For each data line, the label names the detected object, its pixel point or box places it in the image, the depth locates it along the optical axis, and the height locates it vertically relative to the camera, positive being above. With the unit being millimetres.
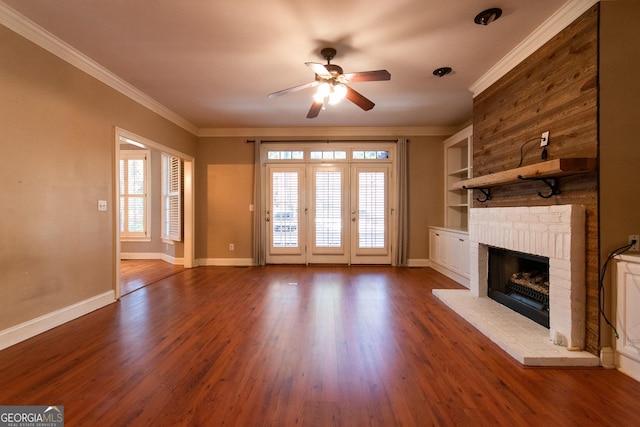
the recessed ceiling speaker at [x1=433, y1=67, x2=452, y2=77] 3195 +1663
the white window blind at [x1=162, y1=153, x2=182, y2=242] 5582 +279
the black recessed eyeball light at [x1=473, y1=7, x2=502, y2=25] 2225 +1620
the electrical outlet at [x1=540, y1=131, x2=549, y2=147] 2391 +645
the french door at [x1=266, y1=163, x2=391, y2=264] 5586 -18
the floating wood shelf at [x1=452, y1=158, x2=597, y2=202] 1953 +326
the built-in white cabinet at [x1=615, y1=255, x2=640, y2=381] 1844 -693
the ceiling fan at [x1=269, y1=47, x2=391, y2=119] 2549 +1277
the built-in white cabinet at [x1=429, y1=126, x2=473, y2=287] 4543 +10
